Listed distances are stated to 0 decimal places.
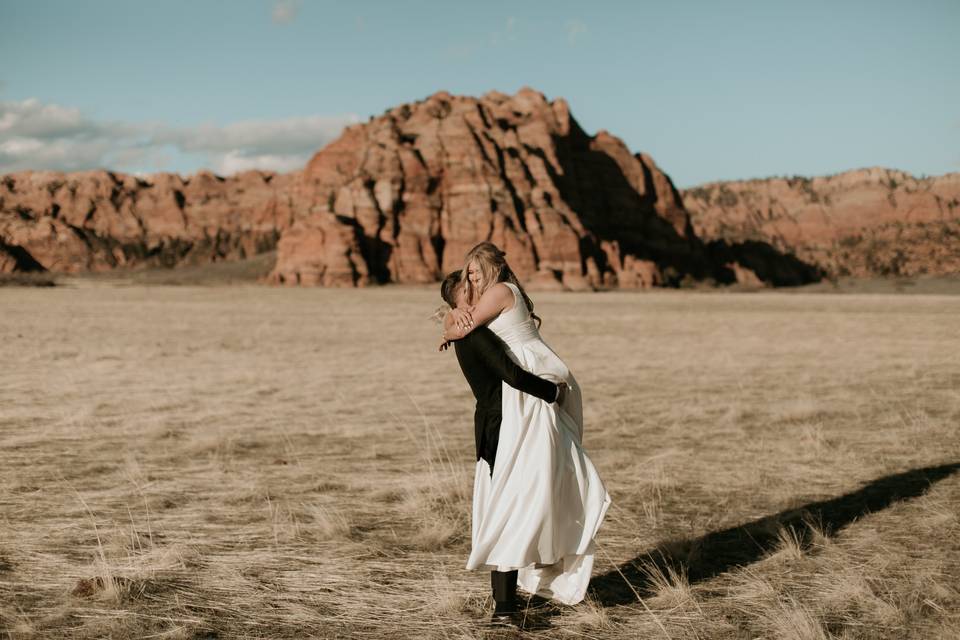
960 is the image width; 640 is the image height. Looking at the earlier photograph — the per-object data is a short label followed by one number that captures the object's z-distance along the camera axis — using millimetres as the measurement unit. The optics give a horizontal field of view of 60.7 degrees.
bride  4273
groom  4254
